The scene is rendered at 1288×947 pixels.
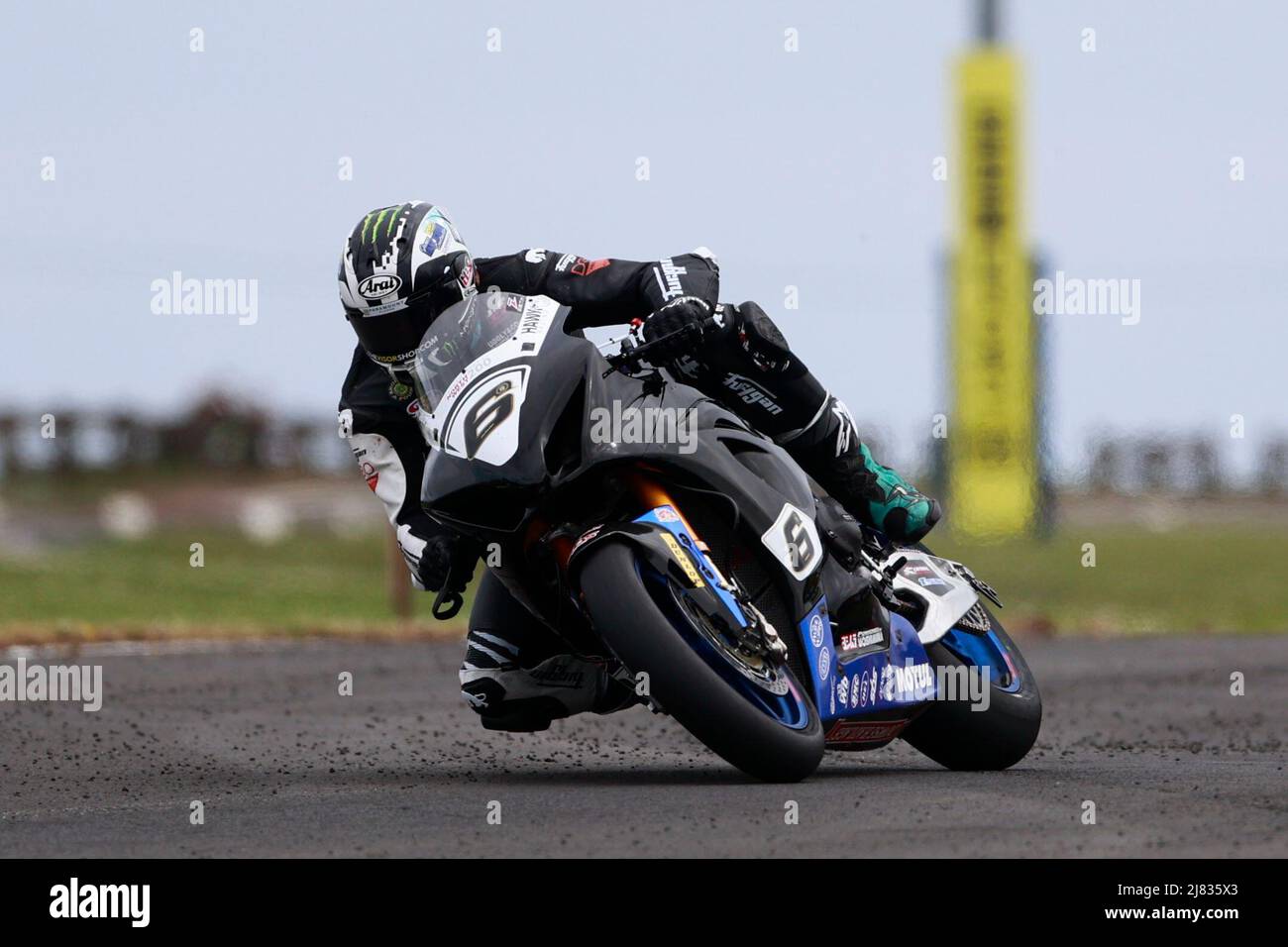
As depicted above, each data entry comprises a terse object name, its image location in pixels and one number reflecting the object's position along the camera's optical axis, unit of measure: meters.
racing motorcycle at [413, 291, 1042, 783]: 10.98
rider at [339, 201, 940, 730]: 12.60
